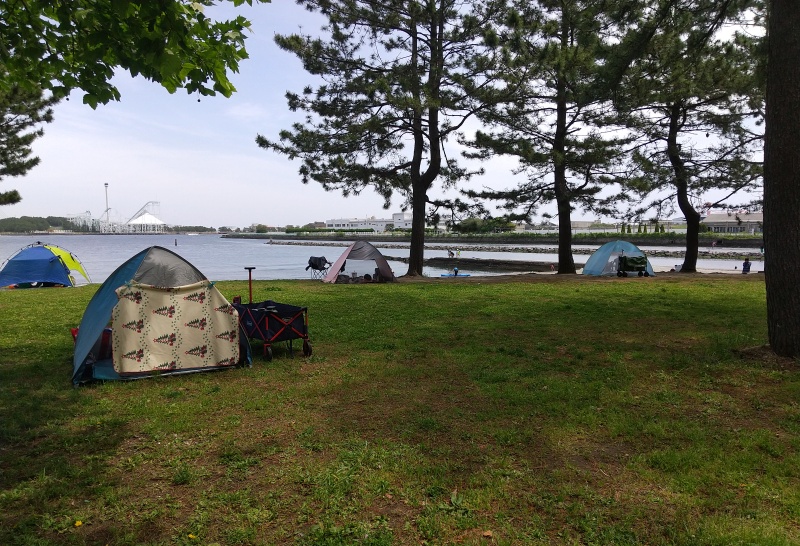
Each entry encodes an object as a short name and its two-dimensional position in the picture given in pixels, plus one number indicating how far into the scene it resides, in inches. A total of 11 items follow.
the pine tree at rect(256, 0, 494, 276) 632.4
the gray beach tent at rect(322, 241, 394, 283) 649.6
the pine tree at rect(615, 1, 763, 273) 441.0
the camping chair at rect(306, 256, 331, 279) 831.1
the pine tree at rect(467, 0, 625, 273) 598.9
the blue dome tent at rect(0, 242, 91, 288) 651.5
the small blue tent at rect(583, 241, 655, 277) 695.7
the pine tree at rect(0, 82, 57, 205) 709.3
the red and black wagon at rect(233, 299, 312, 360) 245.6
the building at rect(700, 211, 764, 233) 2635.3
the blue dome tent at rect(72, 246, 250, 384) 212.4
